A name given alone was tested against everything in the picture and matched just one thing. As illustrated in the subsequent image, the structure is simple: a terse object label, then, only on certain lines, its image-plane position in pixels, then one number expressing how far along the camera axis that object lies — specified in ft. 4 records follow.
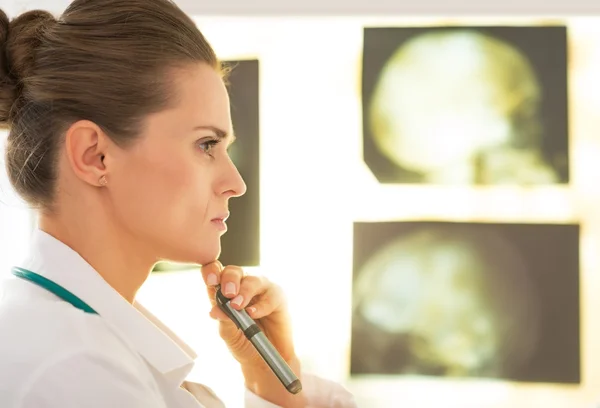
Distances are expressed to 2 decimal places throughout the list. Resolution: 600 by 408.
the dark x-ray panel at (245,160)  6.03
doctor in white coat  4.93
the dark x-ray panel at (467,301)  5.88
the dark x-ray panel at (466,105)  5.89
